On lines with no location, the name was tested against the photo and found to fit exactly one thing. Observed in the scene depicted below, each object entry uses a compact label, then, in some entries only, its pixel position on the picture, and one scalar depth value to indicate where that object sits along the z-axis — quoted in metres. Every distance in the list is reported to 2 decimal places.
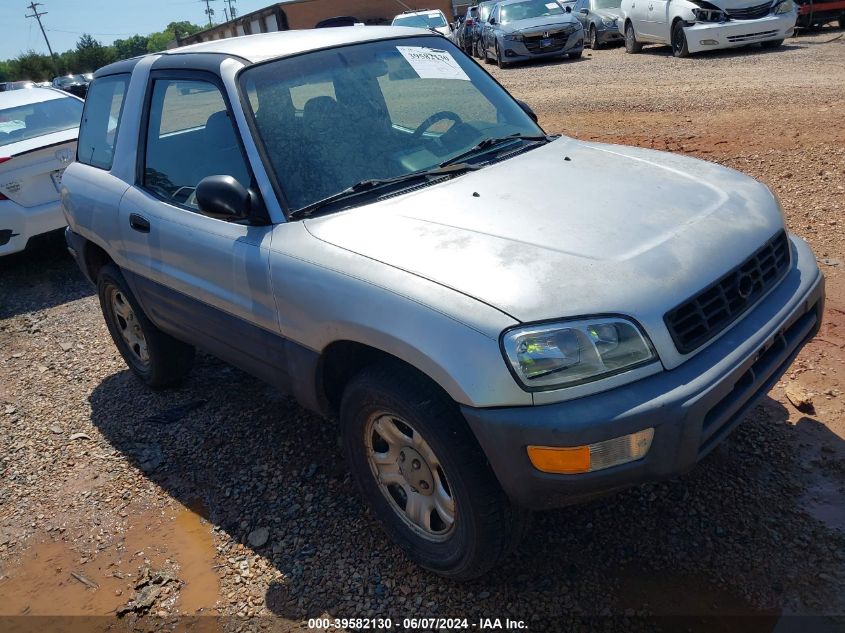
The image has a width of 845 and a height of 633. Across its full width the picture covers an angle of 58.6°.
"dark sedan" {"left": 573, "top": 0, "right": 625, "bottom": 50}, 18.09
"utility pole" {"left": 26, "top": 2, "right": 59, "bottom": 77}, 82.38
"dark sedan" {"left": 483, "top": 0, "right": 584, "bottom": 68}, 16.11
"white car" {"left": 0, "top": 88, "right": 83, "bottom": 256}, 6.88
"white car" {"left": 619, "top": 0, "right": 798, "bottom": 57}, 13.10
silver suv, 2.31
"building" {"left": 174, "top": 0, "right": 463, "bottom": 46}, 42.00
